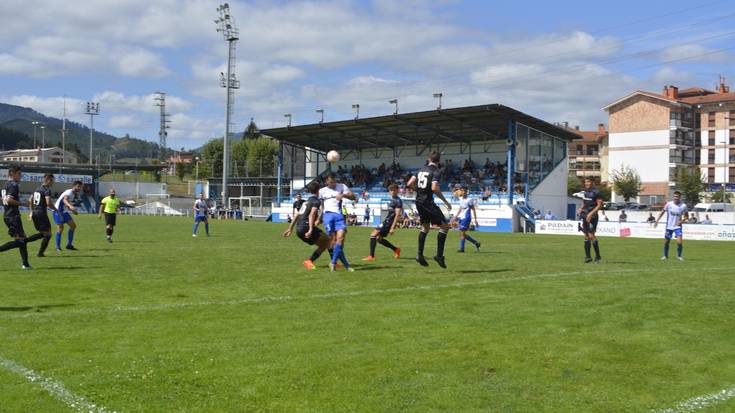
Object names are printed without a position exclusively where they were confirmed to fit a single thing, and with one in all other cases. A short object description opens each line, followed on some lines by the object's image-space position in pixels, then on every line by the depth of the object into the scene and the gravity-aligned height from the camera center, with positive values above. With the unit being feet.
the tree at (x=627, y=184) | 270.05 +6.57
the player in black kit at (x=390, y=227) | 52.03 -2.47
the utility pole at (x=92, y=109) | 400.47 +51.29
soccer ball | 45.63 +2.77
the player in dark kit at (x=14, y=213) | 42.27 -1.46
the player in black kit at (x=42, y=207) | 48.83 -1.16
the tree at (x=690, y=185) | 256.32 +6.20
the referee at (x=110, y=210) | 75.31 -2.00
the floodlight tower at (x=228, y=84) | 236.22 +41.29
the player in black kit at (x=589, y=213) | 53.11 -1.10
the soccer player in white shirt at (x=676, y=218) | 61.30 -1.61
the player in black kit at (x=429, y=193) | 40.09 +0.25
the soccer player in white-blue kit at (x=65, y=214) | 61.11 -2.06
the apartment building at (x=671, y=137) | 294.25 +29.17
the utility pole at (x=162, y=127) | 399.65 +40.78
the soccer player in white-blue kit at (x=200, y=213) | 94.91 -2.76
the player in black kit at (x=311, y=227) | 42.24 -2.02
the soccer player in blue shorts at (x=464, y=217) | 67.20 -2.00
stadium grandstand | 168.04 +12.80
